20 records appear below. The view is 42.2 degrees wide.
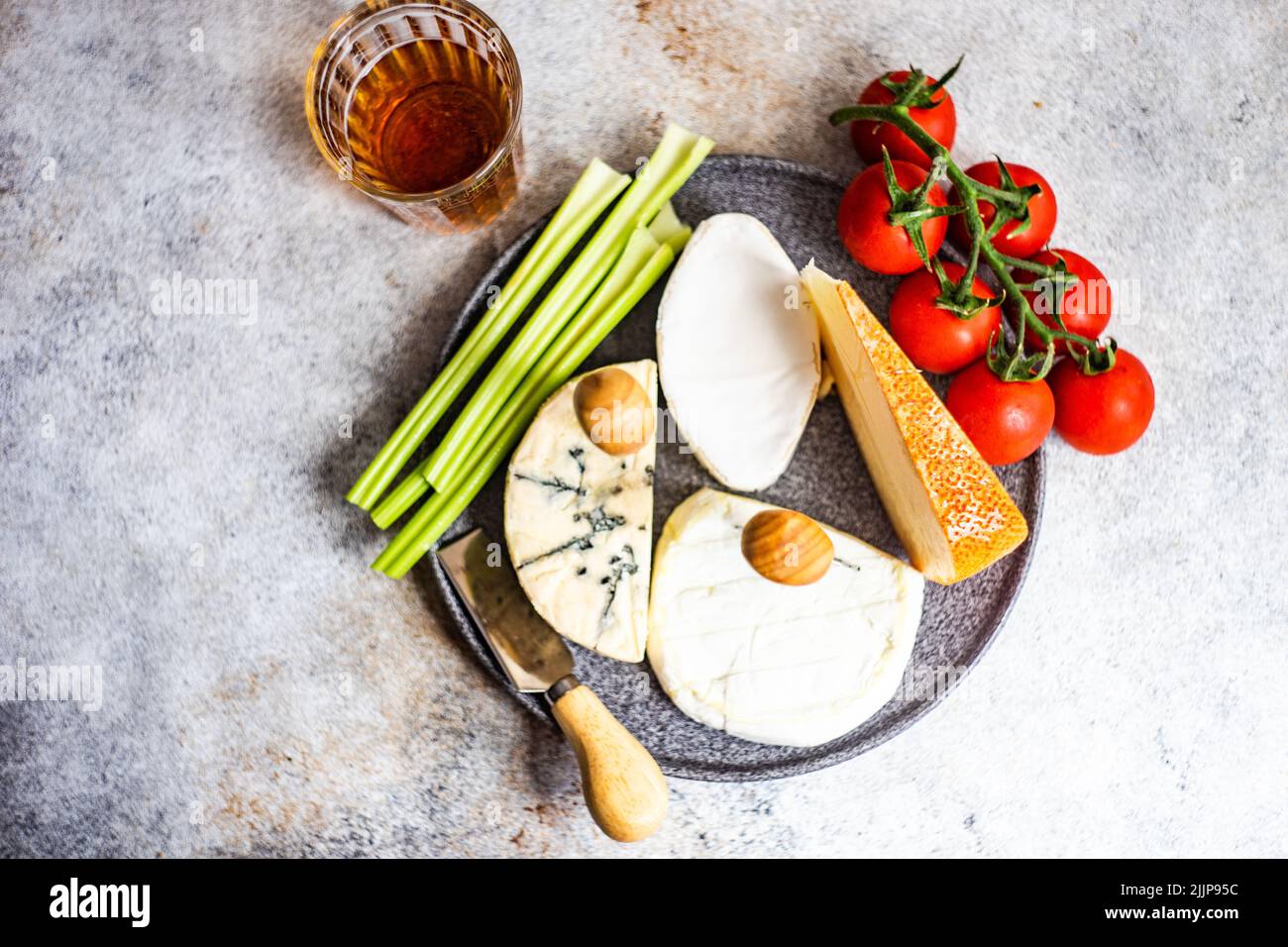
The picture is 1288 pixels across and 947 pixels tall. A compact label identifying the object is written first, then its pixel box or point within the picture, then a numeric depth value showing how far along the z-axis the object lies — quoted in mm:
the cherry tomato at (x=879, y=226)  607
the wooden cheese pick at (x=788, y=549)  583
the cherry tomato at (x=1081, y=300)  625
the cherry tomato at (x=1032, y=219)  621
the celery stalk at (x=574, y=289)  627
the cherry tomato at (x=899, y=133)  622
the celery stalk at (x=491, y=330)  629
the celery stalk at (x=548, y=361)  631
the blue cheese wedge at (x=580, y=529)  619
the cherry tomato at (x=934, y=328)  610
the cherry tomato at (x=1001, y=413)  606
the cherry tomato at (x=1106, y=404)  619
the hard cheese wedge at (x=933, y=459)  596
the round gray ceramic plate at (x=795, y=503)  632
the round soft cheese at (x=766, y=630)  622
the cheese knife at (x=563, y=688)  602
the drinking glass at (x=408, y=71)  604
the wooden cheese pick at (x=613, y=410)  591
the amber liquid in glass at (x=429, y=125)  624
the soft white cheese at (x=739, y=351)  629
